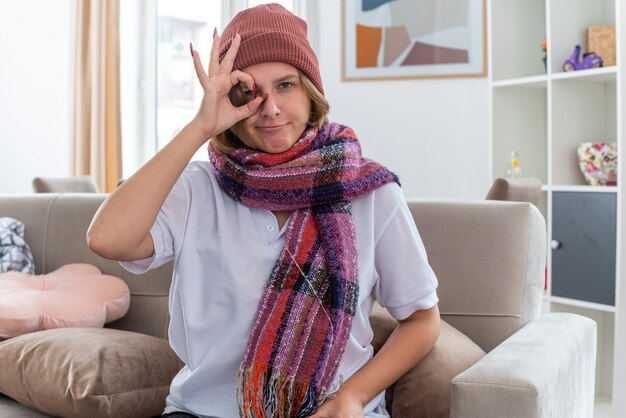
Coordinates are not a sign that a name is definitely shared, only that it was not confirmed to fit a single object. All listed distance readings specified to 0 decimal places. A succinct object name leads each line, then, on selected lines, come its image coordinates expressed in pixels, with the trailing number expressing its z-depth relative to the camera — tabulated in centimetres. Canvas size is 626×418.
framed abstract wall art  454
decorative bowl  328
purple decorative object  333
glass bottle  379
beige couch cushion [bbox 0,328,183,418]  182
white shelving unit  293
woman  147
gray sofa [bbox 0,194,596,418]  144
